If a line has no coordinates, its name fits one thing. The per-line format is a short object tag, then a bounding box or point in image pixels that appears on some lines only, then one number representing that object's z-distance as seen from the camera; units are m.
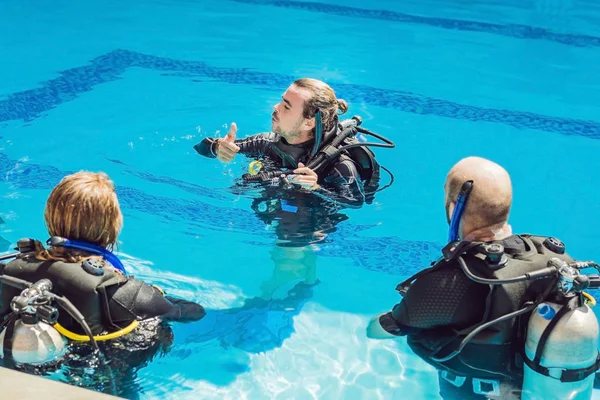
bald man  2.33
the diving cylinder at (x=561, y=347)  2.20
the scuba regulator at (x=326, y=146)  3.71
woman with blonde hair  2.35
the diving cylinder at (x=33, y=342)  2.20
